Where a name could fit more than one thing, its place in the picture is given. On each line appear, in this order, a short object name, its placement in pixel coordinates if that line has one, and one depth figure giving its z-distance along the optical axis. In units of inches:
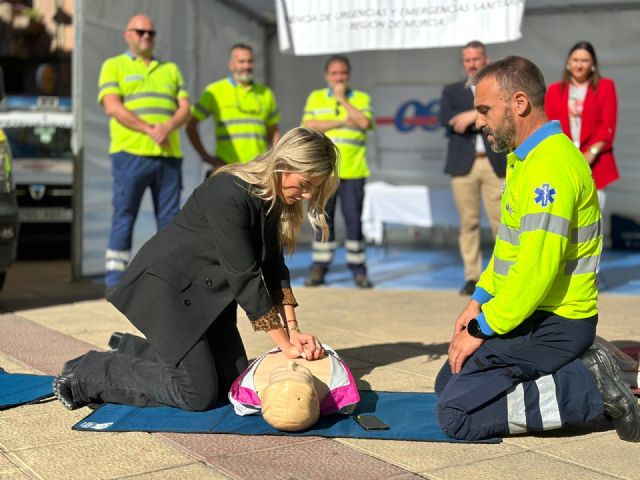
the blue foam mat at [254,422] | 145.7
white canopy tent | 349.4
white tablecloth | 463.5
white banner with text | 305.7
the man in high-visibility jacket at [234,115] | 327.9
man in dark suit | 303.3
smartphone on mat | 147.5
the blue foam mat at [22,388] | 163.8
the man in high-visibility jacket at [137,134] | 297.0
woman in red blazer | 282.0
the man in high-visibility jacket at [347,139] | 329.7
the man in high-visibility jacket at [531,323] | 140.0
